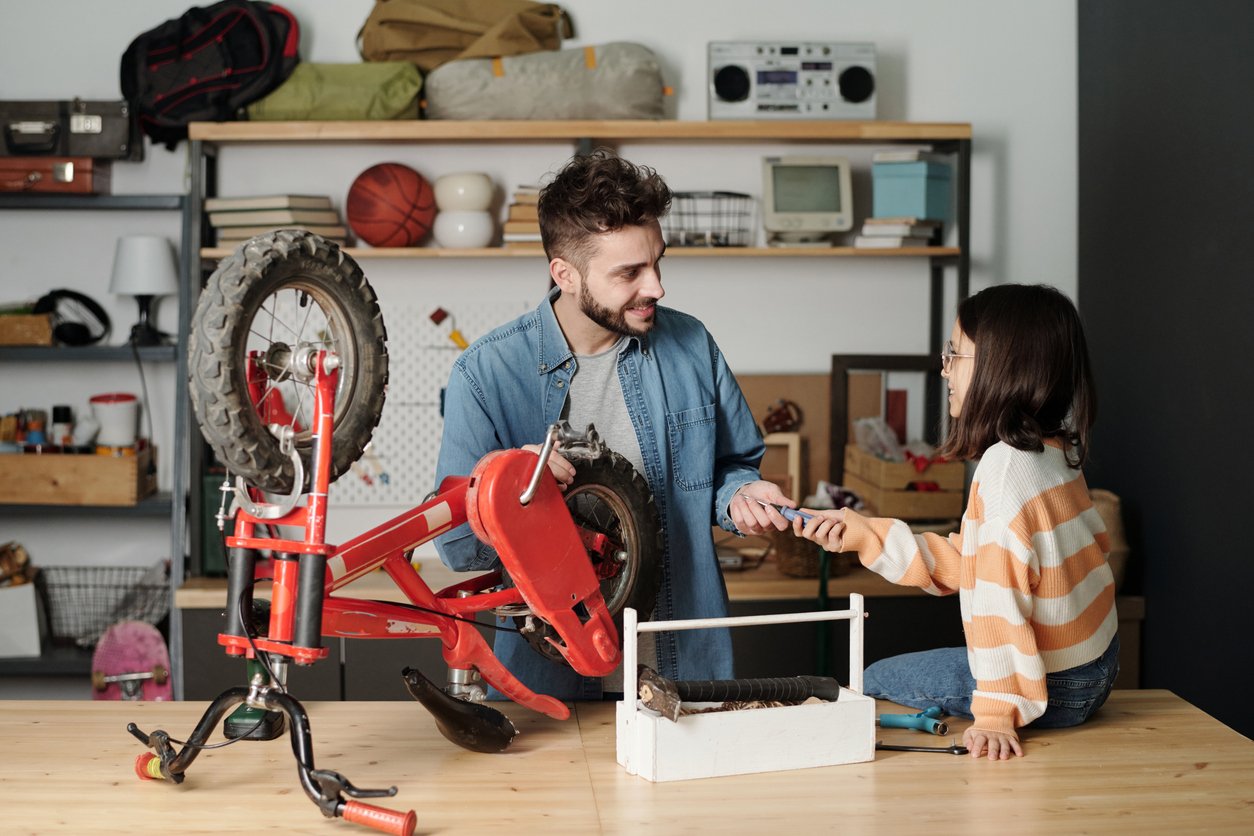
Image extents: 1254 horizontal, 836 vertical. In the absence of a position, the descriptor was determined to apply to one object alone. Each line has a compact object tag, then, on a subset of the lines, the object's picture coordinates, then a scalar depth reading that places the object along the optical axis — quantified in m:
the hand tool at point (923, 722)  1.77
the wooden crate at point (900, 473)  3.61
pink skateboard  3.56
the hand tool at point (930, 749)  1.70
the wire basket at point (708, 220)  3.70
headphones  3.75
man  1.95
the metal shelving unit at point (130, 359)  3.62
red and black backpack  3.60
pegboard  3.91
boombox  3.68
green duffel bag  3.62
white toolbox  1.56
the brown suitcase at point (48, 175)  3.67
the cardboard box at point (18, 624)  3.66
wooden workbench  1.45
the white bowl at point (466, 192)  3.71
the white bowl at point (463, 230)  3.70
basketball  3.65
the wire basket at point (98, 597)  3.73
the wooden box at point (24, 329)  3.65
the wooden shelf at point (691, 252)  3.62
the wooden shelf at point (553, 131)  3.57
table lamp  3.72
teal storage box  3.67
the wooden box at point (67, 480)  3.60
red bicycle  1.37
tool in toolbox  1.56
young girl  1.70
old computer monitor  3.71
